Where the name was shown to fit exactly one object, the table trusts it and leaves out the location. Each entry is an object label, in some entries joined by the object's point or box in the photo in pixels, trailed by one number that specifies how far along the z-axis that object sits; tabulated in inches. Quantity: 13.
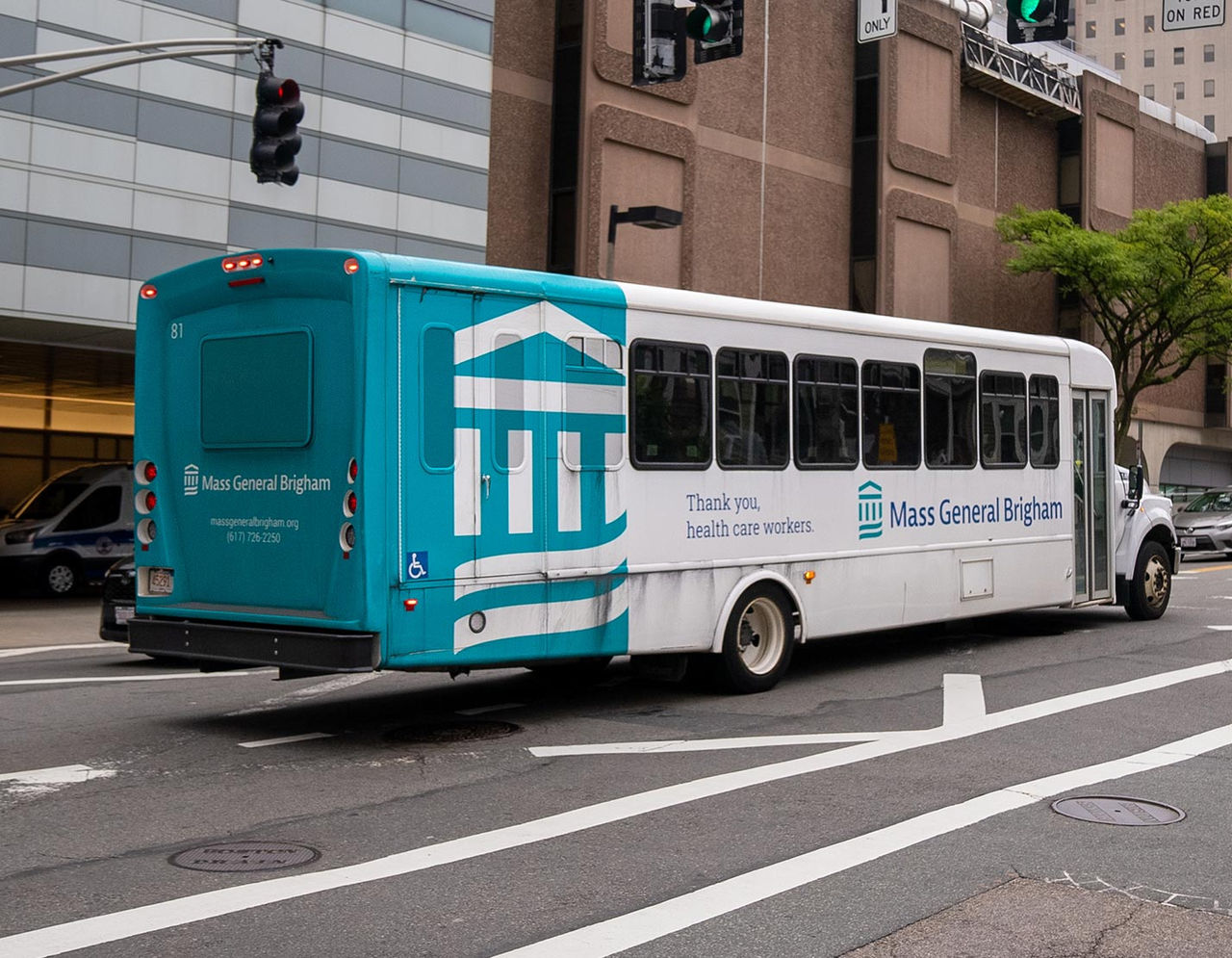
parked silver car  1284.4
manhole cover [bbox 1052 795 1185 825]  280.4
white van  927.7
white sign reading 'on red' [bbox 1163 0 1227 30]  539.2
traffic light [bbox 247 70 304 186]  600.7
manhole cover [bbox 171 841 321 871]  240.5
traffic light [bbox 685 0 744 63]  491.5
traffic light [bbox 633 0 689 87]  529.3
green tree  1587.1
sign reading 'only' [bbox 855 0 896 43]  999.6
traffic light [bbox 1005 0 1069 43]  481.0
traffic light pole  569.6
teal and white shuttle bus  343.3
